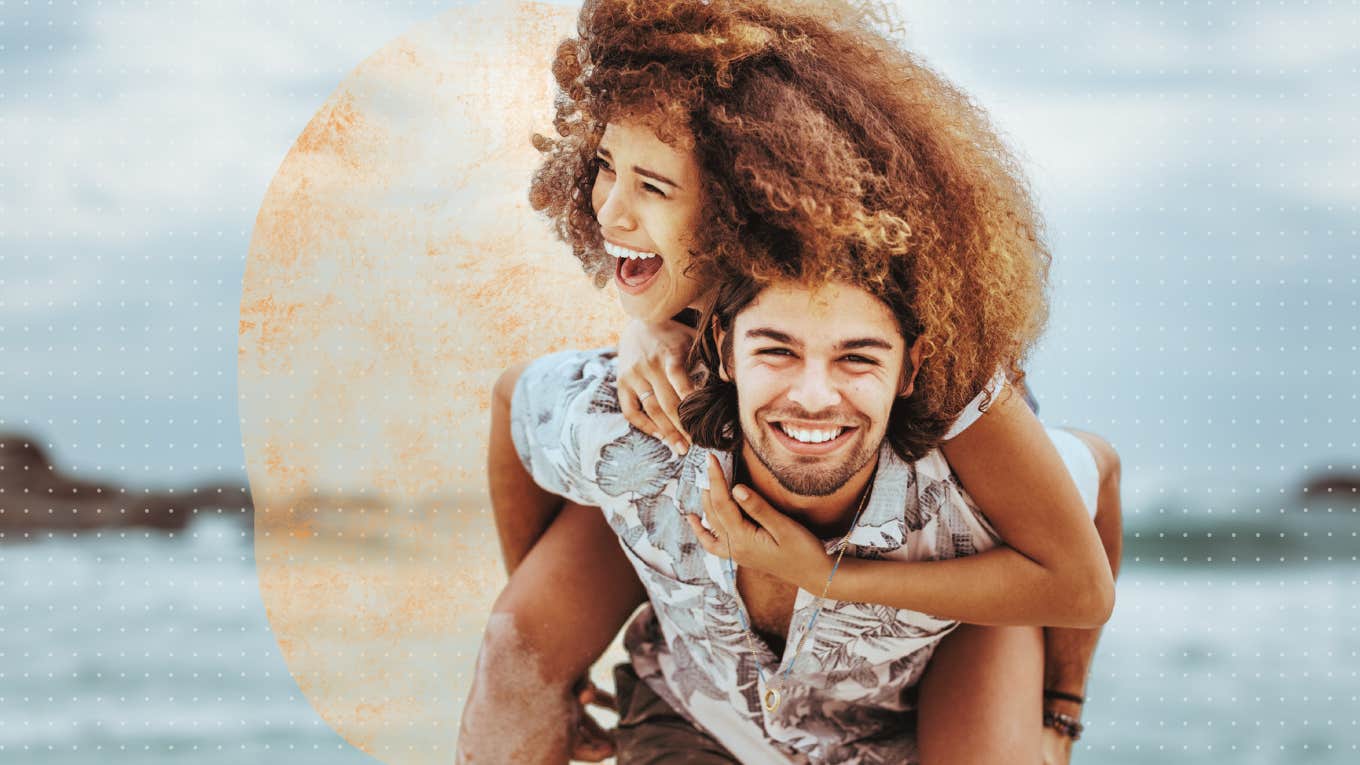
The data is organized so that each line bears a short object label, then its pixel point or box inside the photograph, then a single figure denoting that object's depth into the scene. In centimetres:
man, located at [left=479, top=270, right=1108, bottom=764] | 214
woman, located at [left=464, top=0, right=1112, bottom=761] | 204
